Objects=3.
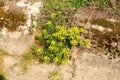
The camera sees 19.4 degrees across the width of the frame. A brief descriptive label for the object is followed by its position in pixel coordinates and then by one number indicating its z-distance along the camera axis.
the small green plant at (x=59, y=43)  5.66
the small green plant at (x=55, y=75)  5.63
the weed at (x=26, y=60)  5.84
